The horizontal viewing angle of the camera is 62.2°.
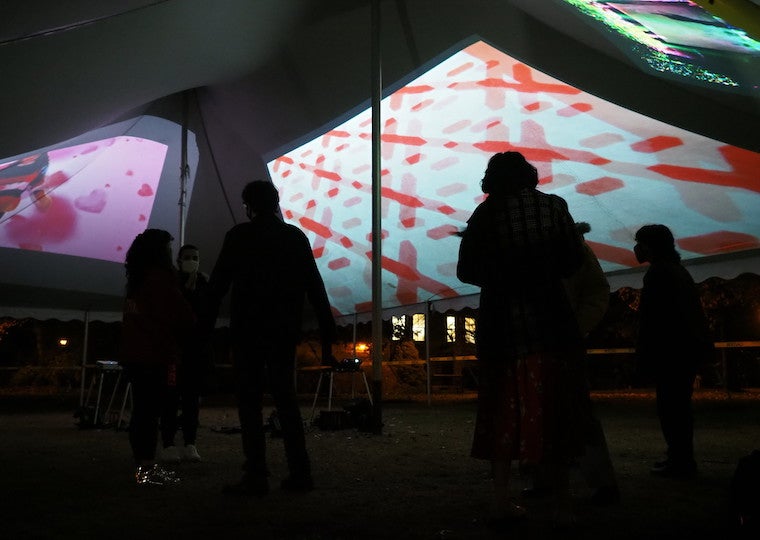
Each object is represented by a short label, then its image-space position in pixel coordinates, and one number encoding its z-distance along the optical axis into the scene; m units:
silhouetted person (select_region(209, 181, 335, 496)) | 2.92
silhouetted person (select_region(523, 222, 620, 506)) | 2.26
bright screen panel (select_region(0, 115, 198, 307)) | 9.00
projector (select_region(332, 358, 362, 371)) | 5.91
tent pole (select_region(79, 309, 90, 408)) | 9.38
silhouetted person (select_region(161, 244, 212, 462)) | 4.10
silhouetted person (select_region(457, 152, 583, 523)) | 2.18
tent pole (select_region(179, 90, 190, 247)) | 8.32
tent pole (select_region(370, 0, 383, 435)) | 6.12
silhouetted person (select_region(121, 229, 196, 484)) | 3.12
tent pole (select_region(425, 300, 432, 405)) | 9.30
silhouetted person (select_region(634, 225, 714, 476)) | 3.48
